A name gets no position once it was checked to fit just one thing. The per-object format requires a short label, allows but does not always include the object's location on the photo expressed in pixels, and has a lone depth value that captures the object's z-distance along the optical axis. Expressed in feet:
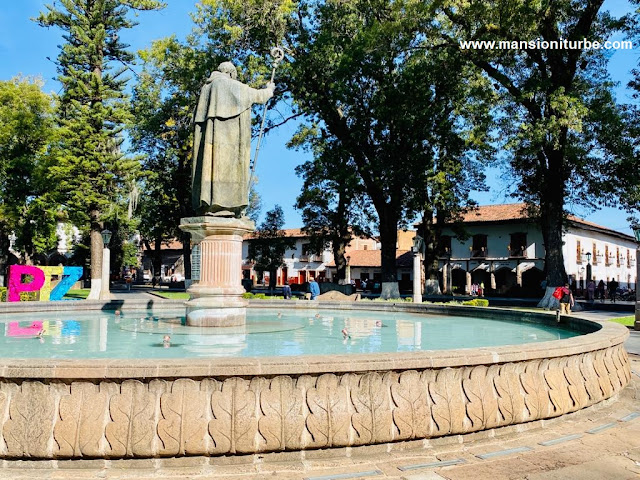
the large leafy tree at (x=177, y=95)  90.48
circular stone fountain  14.28
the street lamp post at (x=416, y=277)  76.28
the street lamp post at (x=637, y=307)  57.27
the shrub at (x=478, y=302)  74.54
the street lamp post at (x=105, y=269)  81.97
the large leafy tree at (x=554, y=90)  75.87
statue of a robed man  32.81
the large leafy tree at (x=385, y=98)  90.79
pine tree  108.47
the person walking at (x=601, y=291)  137.12
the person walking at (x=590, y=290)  127.52
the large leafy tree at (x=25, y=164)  115.96
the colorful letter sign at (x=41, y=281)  71.26
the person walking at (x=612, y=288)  125.16
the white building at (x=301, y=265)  227.40
